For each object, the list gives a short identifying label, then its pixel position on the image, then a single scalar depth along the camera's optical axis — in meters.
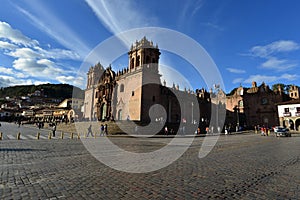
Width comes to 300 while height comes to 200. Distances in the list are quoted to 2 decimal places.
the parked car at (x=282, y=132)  23.44
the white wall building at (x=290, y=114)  34.41
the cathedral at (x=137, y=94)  31.86
